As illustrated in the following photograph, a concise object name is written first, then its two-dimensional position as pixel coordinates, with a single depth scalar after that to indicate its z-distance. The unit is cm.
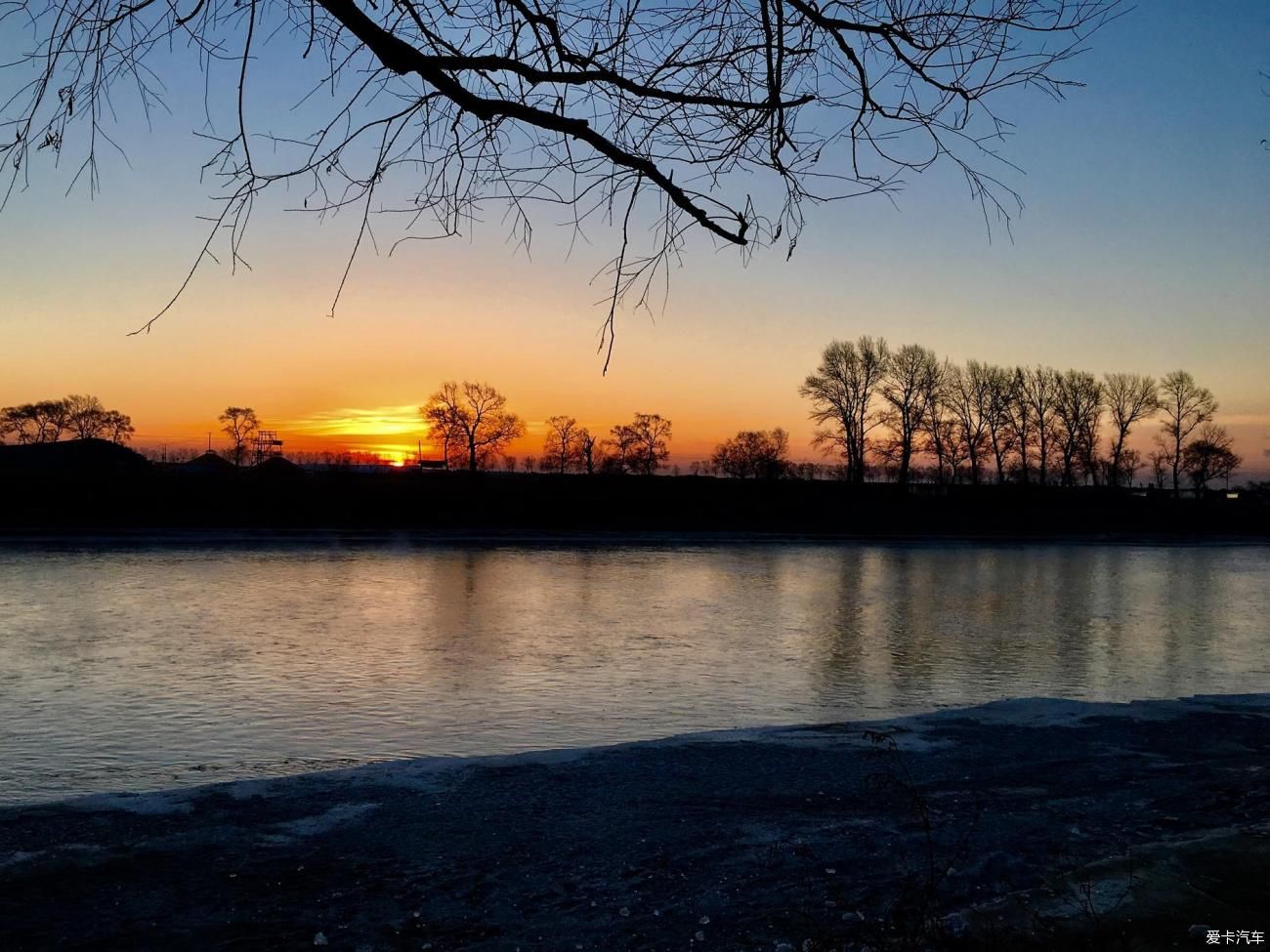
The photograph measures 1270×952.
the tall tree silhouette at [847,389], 8344
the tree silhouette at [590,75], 367
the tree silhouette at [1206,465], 9806
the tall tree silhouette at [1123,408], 9675
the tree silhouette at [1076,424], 9519
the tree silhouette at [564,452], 11475
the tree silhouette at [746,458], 10667
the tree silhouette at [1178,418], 9769
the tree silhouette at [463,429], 10400
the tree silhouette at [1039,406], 9506
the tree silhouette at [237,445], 12012
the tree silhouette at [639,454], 11738
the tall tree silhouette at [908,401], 8431
